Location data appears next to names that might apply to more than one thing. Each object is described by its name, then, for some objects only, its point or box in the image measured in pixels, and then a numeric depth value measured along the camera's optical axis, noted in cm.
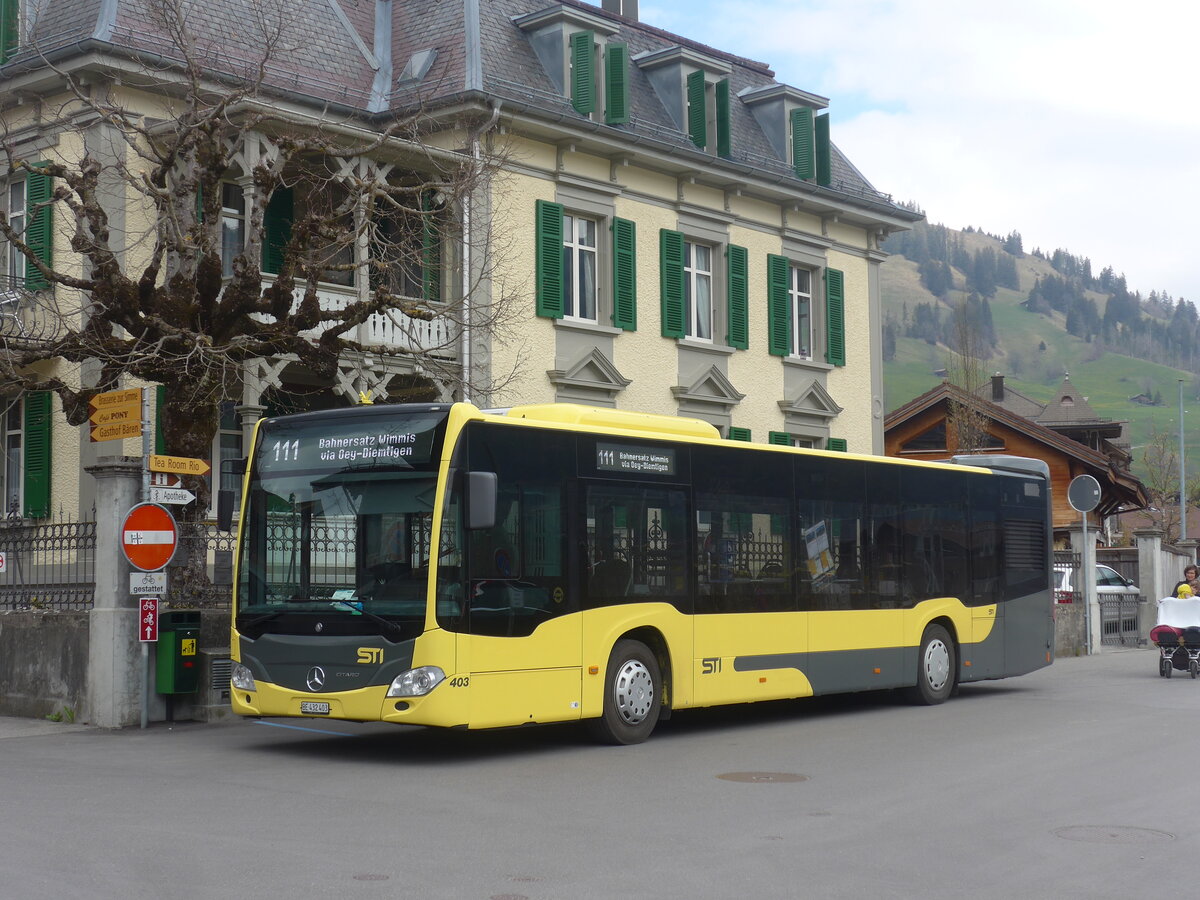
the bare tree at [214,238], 1678
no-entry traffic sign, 1527
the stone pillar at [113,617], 1552
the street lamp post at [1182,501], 5850
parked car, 2970
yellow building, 2262
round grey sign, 2692
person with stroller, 2270
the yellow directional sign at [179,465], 1552
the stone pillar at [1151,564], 3400
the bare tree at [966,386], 5094
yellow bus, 1240
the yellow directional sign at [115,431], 1557
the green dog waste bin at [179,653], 1573
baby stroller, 2239
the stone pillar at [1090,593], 2850
